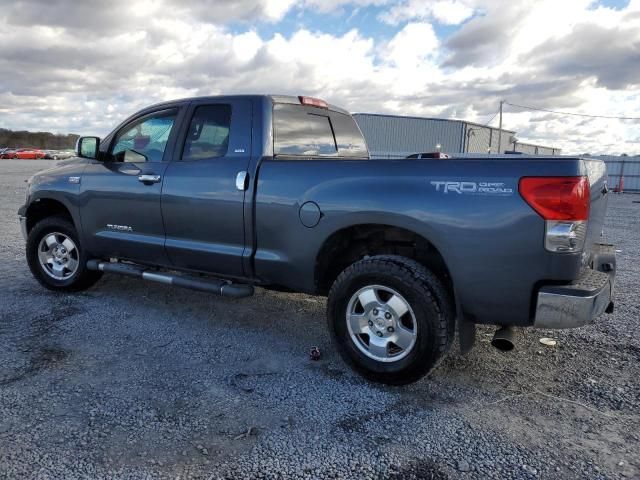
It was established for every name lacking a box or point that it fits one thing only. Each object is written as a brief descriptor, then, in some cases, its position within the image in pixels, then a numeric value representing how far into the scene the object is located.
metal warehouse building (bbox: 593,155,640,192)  25.81
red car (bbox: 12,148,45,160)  55.47
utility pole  41.03
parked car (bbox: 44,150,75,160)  60.87
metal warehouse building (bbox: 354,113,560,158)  39.06
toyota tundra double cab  2.77
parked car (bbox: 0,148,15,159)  54.66
